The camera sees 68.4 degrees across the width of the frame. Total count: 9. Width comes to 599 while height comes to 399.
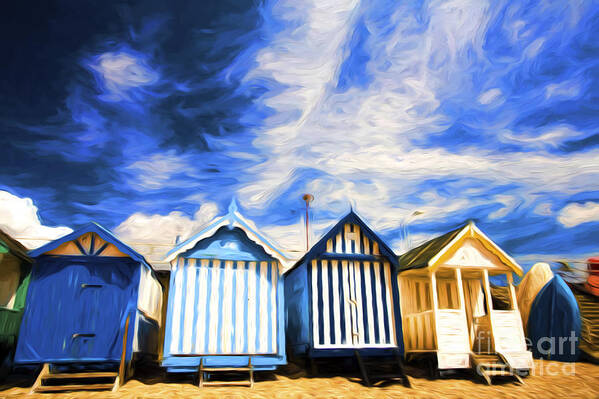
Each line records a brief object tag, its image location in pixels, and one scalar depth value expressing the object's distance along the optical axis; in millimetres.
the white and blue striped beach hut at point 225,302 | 10703
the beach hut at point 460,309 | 11422
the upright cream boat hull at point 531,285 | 18188
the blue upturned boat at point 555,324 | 14938
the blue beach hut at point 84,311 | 9977
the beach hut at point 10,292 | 10875
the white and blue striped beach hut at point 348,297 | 11547
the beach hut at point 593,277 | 16953
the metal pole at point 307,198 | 17594
